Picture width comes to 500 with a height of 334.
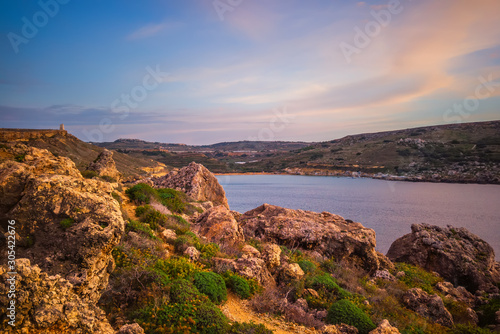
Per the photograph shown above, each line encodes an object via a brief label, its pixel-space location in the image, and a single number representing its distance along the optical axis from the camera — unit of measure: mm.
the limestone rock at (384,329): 6754
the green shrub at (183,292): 6098
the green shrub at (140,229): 9806
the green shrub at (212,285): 7191
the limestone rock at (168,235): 10594
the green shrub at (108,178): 16700
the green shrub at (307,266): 10781
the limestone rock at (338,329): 6840
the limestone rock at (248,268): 8906
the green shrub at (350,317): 7316
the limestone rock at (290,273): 9594
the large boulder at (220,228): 12008
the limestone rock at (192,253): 9094
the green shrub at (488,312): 10195
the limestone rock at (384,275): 12905
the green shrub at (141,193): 14648
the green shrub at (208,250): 9661
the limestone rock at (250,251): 10414
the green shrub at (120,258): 7180
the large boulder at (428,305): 9602
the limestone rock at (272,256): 10203
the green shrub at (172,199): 16500
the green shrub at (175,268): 7455
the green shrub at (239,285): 8031
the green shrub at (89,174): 15422
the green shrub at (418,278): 12530
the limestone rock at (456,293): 12546
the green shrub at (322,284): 9212
